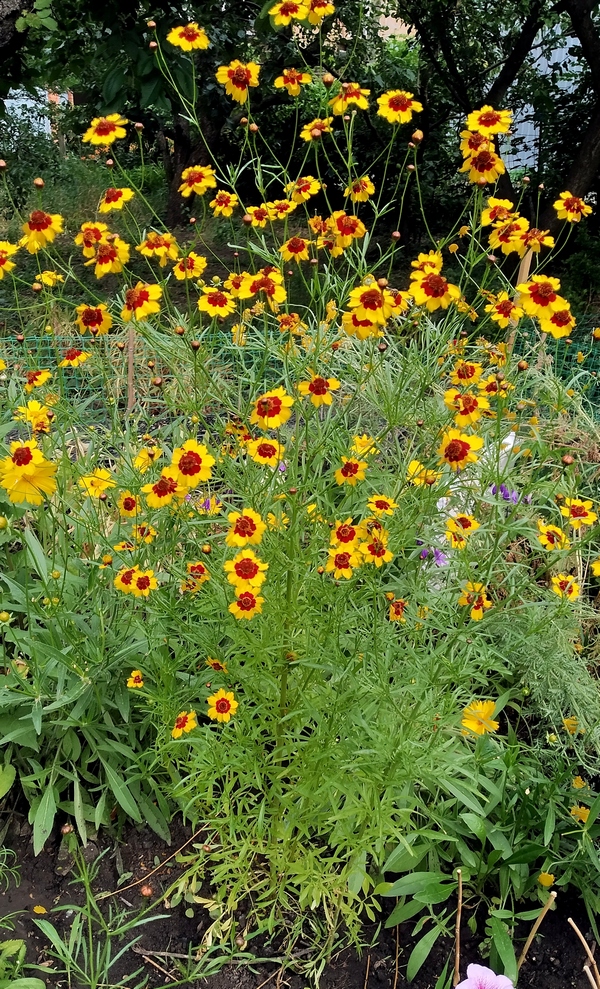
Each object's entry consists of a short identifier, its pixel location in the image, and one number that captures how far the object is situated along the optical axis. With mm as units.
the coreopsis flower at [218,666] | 1446
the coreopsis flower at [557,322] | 1261
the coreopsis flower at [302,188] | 1476
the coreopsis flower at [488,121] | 1432
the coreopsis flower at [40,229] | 1355
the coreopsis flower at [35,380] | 1633
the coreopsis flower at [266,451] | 1290
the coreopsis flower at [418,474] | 1298
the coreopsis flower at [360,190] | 1444
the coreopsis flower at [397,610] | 1393
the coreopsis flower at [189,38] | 1507
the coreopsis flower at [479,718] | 1529
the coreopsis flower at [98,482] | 1530
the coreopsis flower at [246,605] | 1211
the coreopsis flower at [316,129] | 1288
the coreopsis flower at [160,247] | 1422
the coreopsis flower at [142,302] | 1241
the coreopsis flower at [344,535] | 1262
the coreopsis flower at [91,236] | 1384
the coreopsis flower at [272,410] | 1180
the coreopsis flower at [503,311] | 1473
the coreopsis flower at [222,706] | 1387
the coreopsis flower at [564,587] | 1452
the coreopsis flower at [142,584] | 1366
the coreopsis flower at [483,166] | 1377
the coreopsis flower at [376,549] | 1220
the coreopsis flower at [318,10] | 1356
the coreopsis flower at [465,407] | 1297
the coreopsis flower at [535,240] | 1381
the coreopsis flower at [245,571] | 1157
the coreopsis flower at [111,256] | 1311
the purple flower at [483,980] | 1126
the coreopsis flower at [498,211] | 1488
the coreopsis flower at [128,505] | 1472
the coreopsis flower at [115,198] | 1367
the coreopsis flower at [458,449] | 1213
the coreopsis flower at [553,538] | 1347
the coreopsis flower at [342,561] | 1236
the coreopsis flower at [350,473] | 1296
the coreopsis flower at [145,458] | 1389
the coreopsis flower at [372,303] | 1213
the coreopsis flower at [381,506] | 1348
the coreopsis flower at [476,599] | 1352
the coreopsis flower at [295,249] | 1385
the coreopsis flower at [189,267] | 1352
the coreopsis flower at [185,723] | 1452
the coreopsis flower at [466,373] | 1396
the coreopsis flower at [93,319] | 1296
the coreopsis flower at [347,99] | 1453
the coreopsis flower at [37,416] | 1517
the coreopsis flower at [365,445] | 1392
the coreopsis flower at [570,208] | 1483
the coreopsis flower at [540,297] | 1281
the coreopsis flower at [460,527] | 1404
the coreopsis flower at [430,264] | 1354
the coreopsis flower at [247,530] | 1179
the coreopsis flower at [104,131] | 1459
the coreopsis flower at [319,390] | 1243
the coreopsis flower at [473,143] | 1396
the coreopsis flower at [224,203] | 1558
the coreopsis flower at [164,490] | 1214
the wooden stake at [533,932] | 1170
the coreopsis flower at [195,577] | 1459
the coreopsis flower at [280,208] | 1400
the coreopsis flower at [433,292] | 1263
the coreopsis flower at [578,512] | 1399
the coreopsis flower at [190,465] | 1188
